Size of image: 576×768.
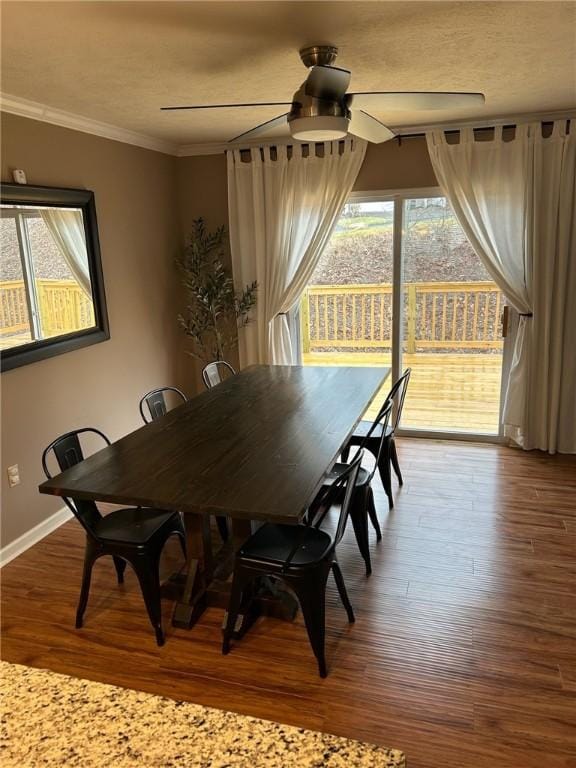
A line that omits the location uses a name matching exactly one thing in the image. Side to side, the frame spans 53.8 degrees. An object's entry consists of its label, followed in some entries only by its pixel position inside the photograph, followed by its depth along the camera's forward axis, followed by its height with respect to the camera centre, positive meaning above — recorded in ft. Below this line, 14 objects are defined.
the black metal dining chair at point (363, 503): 9.71 -3.99
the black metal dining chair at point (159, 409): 10.93 -2.66
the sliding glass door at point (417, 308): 14.99 -1.12
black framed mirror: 10.48 +0.08
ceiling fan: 7.55 +2.27
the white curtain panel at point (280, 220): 14.84 +1.37
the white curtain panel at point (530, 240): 13.26 +0.55
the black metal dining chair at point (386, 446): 11.62 -3.64
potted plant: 15.80 -0.65
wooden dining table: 7.07 -2.65
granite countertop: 2.28 -1.92
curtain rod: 13.20 +3.21
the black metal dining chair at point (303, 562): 7.43 -3.79
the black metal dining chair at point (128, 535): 8.16 -3.78
